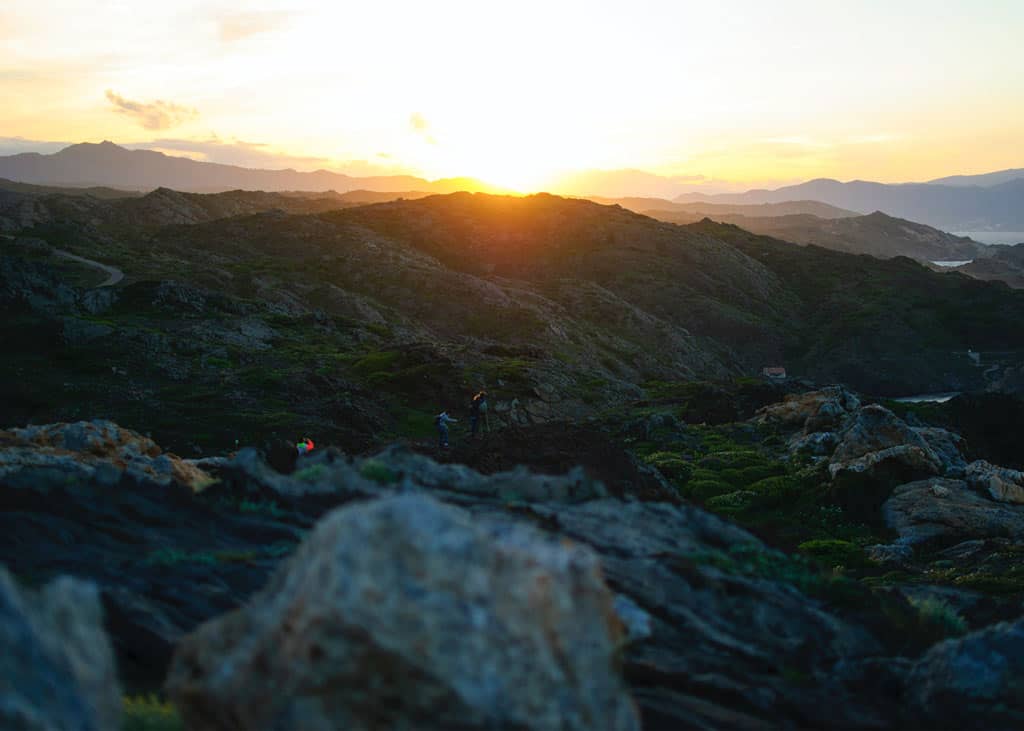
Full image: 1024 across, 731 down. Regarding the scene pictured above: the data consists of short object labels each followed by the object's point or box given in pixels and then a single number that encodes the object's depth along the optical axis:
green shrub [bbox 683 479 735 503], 39.34
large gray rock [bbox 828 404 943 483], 38.59
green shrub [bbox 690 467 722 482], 41.82
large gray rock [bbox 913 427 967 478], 40.59
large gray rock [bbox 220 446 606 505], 17.62
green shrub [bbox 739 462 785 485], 42.44
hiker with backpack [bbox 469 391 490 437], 44.41
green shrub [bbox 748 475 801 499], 38.75
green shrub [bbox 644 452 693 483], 42.41
